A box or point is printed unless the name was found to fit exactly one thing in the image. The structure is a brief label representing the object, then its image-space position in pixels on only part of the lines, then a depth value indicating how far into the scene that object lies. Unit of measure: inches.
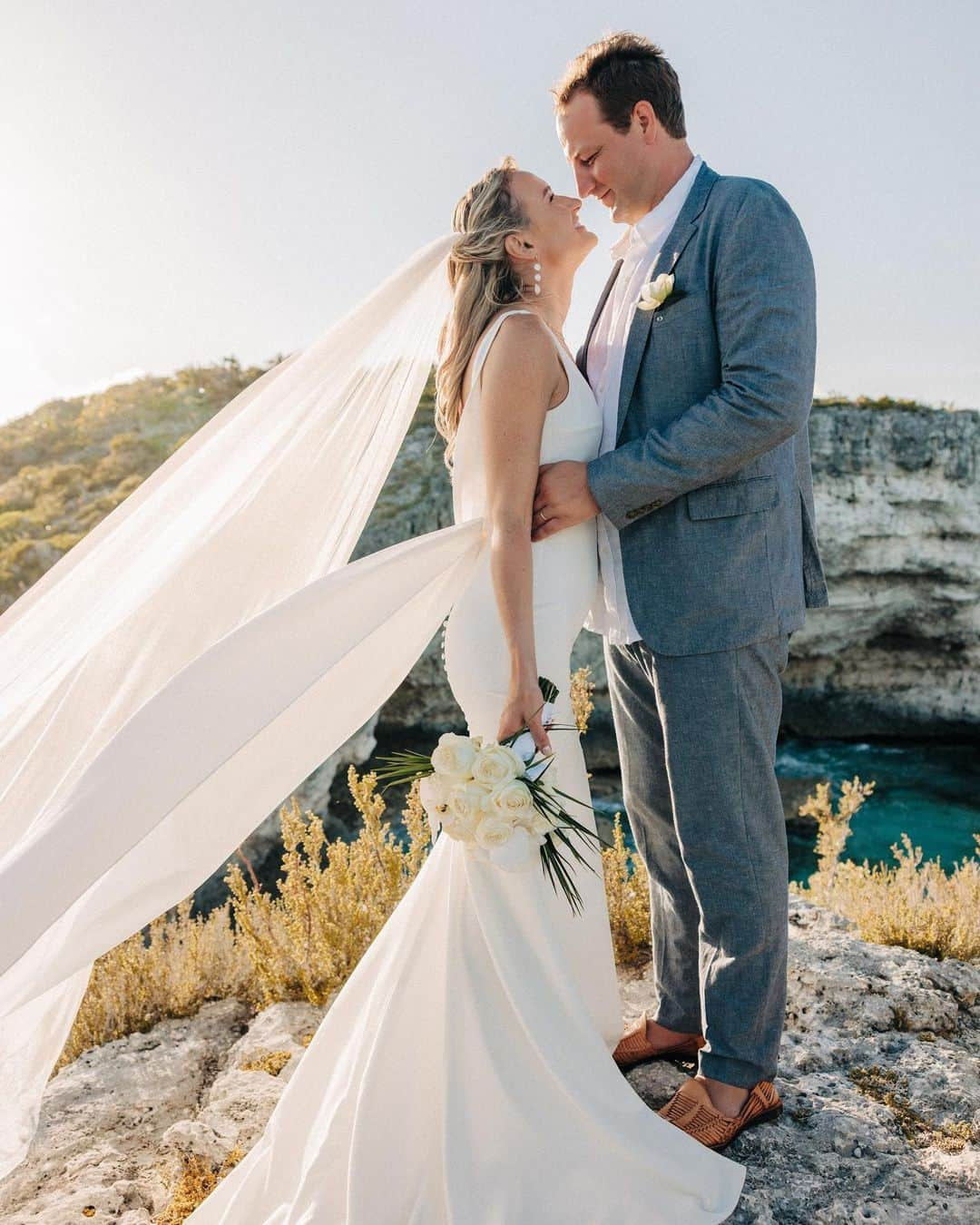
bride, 79.7
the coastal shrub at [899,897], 150.3
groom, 90.7
